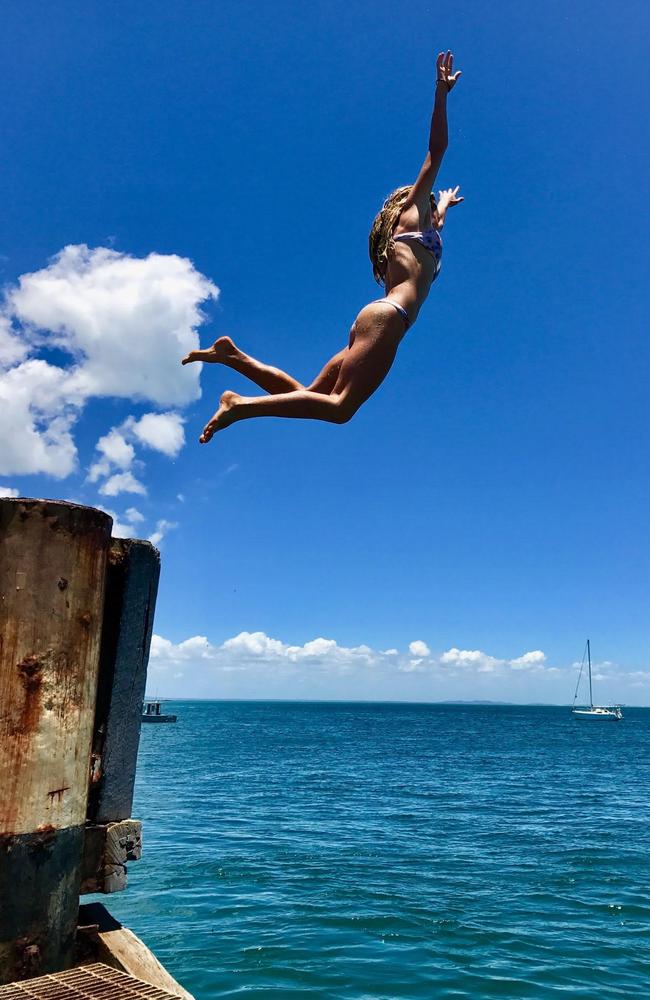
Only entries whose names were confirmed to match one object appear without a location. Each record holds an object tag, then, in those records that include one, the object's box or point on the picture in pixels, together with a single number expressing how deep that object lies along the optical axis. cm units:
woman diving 490
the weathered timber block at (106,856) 371
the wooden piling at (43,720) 325
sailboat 15223
